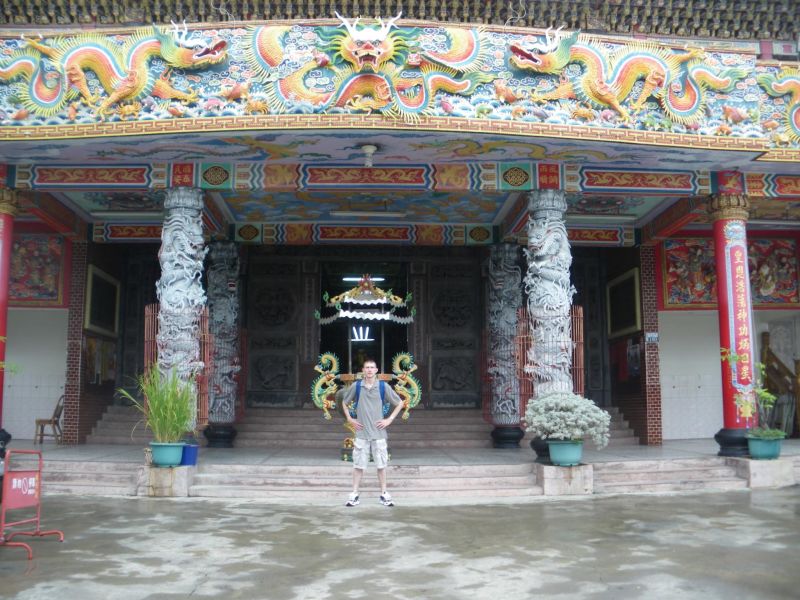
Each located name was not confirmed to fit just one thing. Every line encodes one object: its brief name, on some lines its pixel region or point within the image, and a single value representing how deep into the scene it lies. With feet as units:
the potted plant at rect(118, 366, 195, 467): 28.96
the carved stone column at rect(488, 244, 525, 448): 41.96
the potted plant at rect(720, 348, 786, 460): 32.35
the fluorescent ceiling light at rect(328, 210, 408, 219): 41.11
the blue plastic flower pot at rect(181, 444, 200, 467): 29.50
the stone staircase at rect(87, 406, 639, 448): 42.50
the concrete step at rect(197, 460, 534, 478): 30.30
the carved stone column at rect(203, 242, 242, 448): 41.57
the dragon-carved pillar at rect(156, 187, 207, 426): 32.04
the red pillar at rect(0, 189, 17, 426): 34.30
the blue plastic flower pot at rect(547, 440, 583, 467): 29.76
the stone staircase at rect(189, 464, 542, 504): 28.60
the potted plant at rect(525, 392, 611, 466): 29.81
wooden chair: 41.90
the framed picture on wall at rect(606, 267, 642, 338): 46.19
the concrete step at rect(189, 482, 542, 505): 28.35
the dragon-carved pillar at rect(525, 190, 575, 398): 32.68
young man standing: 25.57
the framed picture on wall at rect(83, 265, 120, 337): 44.68
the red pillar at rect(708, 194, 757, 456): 34.45
